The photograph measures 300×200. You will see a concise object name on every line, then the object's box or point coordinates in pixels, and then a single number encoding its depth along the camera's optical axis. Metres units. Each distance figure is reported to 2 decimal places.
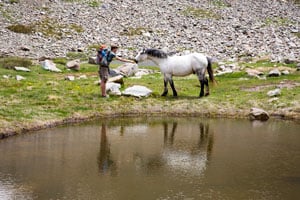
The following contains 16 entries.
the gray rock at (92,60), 34.53
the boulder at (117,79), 23.87
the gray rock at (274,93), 22.01
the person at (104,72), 21.66
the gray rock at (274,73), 26.95
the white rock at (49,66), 30.38
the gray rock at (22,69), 29.03
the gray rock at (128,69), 28.31
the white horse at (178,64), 22.48
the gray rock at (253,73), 27.66
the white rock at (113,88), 21.97
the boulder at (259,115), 19.17
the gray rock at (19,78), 25.80
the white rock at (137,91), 21.71
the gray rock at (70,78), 26.36
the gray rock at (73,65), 31.07
